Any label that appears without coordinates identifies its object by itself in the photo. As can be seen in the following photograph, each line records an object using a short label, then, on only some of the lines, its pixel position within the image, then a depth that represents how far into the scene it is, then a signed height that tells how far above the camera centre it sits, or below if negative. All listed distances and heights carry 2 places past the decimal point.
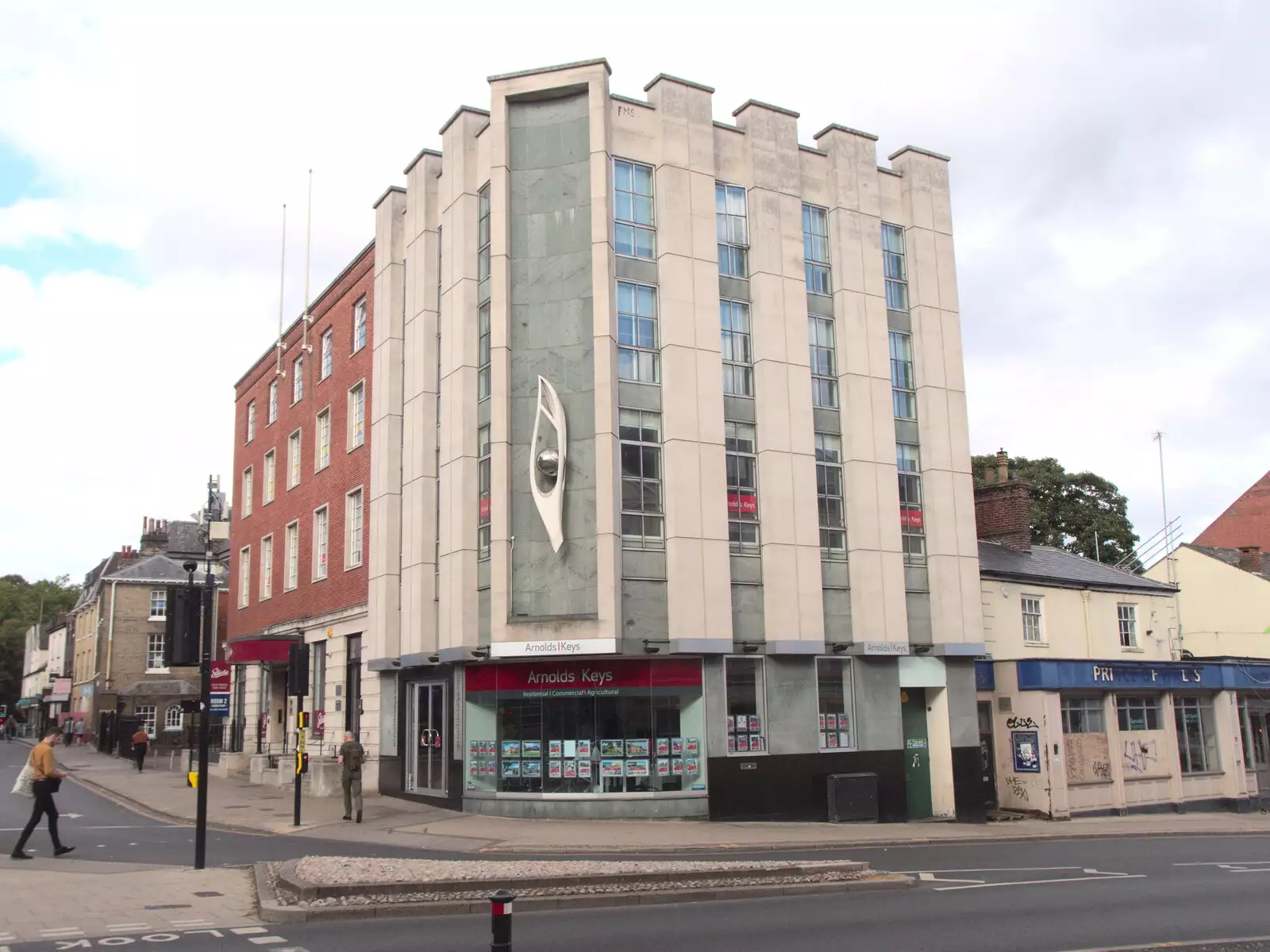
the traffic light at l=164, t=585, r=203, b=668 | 14.74 +0.81
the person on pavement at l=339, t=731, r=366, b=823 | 21.95 -1.67
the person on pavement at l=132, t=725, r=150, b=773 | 37.31 -1.91
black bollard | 7.10 -1.53
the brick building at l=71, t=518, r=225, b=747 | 56.28 +2.14
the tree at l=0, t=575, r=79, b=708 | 103.38 +7.38
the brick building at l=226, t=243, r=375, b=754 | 31.86 +5.48
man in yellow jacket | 15.77 -1.34
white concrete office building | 23.14 +4.47
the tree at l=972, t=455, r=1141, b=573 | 60.16 +8.33
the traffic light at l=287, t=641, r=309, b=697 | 21.22 +0.25
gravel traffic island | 11.96 -2.34
